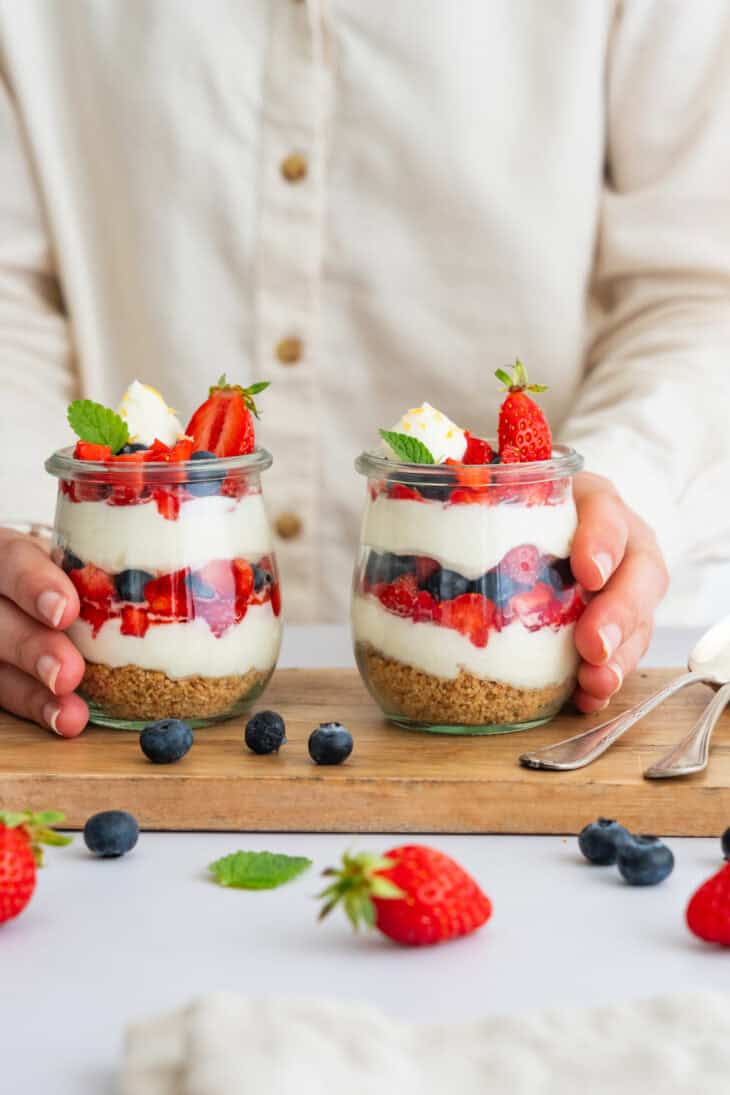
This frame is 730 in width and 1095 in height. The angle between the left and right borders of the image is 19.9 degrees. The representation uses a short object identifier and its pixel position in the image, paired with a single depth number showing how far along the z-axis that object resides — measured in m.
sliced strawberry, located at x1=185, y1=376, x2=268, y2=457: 0.63
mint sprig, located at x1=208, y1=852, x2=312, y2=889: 0.53
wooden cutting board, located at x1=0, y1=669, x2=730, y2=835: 0.57
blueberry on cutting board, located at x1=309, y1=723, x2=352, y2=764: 0.59
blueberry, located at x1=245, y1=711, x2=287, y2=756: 0.60
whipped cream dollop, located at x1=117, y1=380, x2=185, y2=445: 0.63
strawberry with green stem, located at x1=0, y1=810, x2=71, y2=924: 0.50
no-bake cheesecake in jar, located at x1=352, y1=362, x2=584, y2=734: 0.60
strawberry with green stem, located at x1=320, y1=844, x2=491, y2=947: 0.49
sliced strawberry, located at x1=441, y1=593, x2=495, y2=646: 0.60
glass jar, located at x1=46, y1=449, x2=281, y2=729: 0.61
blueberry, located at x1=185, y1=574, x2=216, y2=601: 0.61
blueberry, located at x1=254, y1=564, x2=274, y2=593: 0.63
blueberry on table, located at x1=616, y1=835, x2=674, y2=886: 0.53
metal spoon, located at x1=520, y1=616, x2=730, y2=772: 0.58
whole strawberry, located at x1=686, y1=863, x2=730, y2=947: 0.49
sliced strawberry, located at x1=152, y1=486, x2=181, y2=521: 0.61
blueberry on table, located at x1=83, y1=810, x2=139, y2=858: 0.55
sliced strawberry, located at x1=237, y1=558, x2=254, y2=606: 0.62
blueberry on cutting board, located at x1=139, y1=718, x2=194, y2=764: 0.59
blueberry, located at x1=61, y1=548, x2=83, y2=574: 0.62
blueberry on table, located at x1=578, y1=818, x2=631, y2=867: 0.54
